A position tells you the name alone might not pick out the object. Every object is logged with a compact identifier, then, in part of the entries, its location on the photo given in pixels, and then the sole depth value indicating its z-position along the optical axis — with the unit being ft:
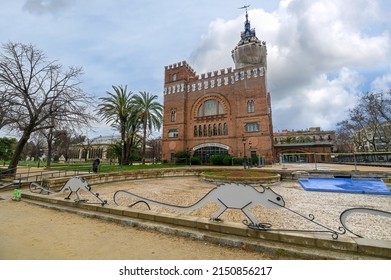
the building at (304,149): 120.67
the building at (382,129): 87.62
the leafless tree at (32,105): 40.68
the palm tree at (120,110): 87.51
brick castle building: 92.27
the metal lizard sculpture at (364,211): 9.81
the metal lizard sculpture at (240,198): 12.39
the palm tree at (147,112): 94.12
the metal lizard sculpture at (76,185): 20.28
